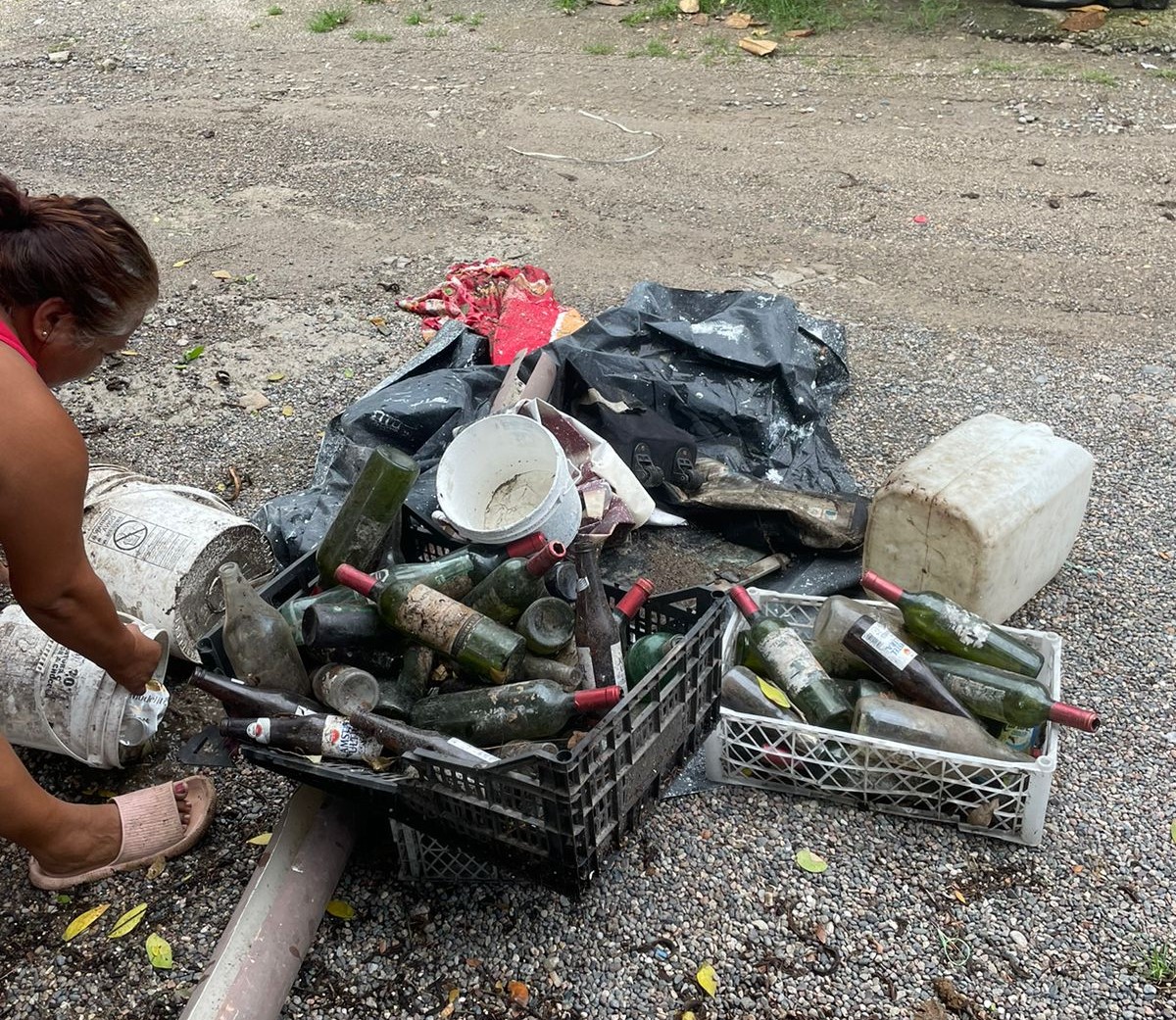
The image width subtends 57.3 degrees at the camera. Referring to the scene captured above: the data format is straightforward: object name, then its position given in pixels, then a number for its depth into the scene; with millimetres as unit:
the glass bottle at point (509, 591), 2811
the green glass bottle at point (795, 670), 2854
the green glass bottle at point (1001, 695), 2688
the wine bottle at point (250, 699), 2562
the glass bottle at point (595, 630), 2773
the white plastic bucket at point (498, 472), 3498
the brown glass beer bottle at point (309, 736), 2463
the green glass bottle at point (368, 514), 2992
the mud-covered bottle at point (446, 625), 2619
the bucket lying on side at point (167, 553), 3207
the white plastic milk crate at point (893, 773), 2637
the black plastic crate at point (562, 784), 2195
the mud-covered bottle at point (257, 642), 2668
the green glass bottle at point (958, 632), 2916
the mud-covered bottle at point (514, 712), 2523
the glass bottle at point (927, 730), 2713
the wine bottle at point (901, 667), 2793
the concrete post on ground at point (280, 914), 2318
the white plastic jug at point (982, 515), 3123
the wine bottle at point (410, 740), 2385
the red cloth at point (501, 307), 4734
